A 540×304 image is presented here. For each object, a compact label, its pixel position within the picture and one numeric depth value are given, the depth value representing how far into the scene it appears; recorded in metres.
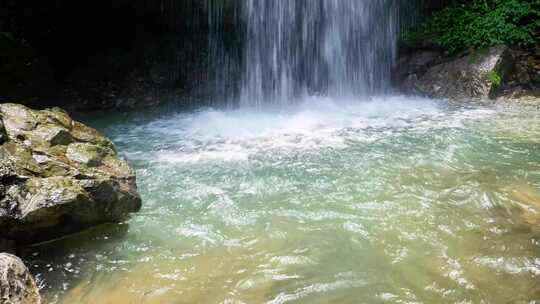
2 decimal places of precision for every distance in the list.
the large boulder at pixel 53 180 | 4.19
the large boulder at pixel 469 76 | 10.76
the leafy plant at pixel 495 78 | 10.67
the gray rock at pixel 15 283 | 2.82
